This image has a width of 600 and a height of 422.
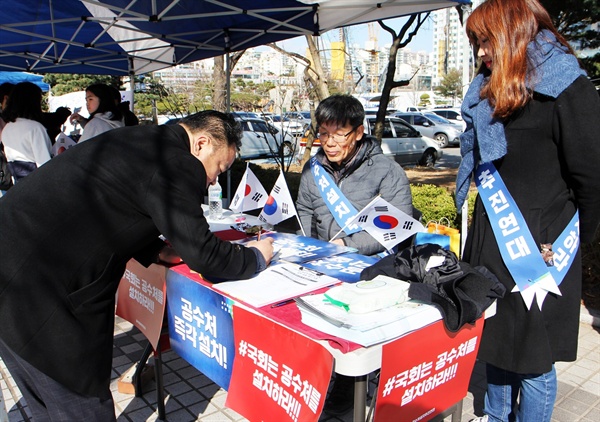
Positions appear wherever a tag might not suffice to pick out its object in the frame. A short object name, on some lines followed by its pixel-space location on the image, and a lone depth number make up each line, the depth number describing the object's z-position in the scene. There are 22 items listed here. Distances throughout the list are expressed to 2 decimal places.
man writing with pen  1.57
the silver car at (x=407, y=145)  14.71
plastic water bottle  3.49
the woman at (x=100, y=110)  4.80
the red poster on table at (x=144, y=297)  2.45
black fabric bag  1.71
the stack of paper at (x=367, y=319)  1.52
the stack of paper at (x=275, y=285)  1.87
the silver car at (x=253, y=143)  15.12
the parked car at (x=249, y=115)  16.81
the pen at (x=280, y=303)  1.82
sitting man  2.75
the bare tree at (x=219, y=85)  12.17
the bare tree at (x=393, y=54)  7.24
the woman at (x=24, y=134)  4.34
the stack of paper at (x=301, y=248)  2.45
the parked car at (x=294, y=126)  15.48
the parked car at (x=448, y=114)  26.17
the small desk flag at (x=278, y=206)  3.27
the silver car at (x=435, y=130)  21.06
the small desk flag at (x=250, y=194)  3.60
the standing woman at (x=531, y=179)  1.74
